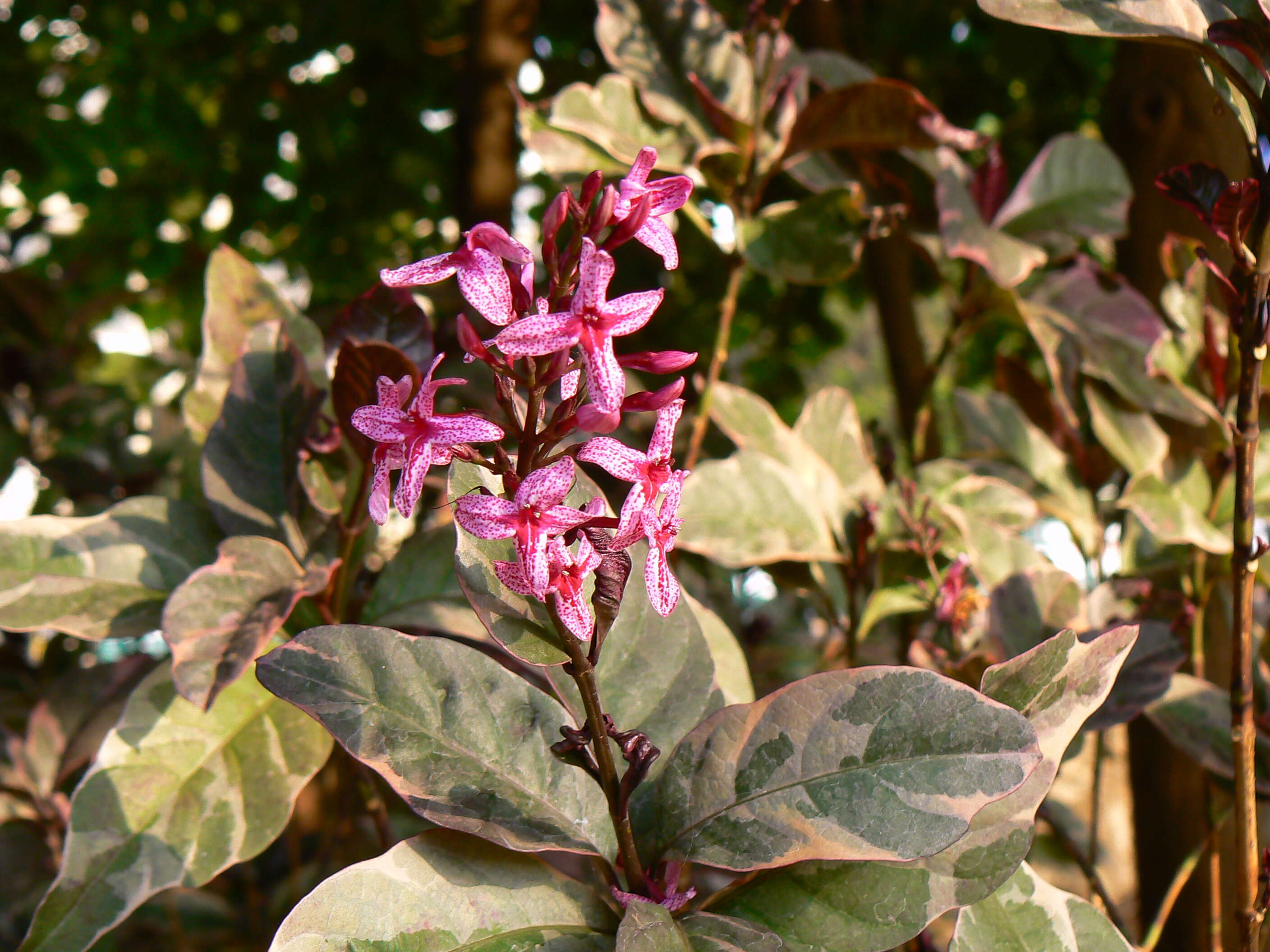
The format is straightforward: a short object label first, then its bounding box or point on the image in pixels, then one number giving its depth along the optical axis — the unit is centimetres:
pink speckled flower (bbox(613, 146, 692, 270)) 22
